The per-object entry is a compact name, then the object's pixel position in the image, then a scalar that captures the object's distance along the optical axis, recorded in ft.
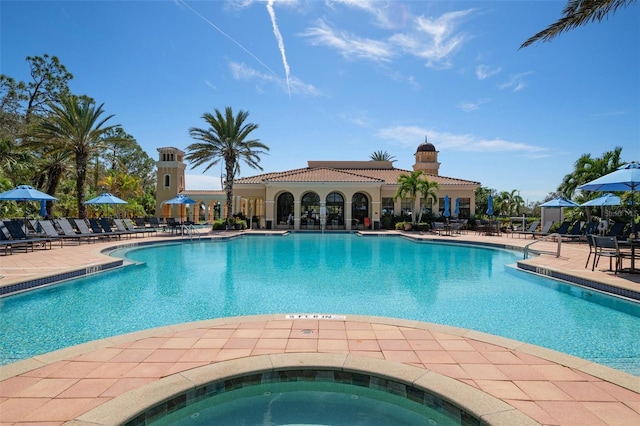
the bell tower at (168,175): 132.26
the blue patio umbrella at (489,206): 84.12
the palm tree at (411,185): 85.20
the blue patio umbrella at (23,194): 48.03
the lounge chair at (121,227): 63.86
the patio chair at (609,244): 29.76
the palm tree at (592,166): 69.97
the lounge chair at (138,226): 67.19
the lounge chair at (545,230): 65.34
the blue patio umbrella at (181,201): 79.93
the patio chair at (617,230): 46.40
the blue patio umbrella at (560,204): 61.38
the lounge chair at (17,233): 43.19
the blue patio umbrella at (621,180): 30.27
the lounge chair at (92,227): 58.13
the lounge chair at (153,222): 81.70
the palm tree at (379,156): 194.90
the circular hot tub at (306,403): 10.18
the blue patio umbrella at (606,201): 57.26
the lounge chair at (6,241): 40.48
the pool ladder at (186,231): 72.00
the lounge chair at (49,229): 50.17
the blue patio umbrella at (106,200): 67.21
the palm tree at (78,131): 65.36
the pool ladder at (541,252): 42.57
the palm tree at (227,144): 84.89
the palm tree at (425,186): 84.33
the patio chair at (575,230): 60.23
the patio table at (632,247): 29.62
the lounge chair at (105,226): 59.93
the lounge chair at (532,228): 68.08
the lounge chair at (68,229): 54.08
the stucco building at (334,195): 92.94
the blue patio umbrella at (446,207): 85.97
